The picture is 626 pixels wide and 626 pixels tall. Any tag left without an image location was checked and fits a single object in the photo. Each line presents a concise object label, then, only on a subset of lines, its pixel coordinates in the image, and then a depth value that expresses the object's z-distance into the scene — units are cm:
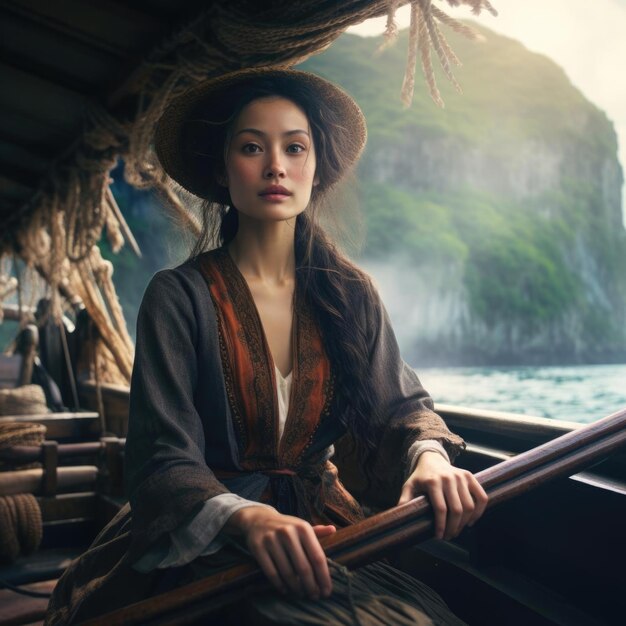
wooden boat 148
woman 121
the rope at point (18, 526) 270
